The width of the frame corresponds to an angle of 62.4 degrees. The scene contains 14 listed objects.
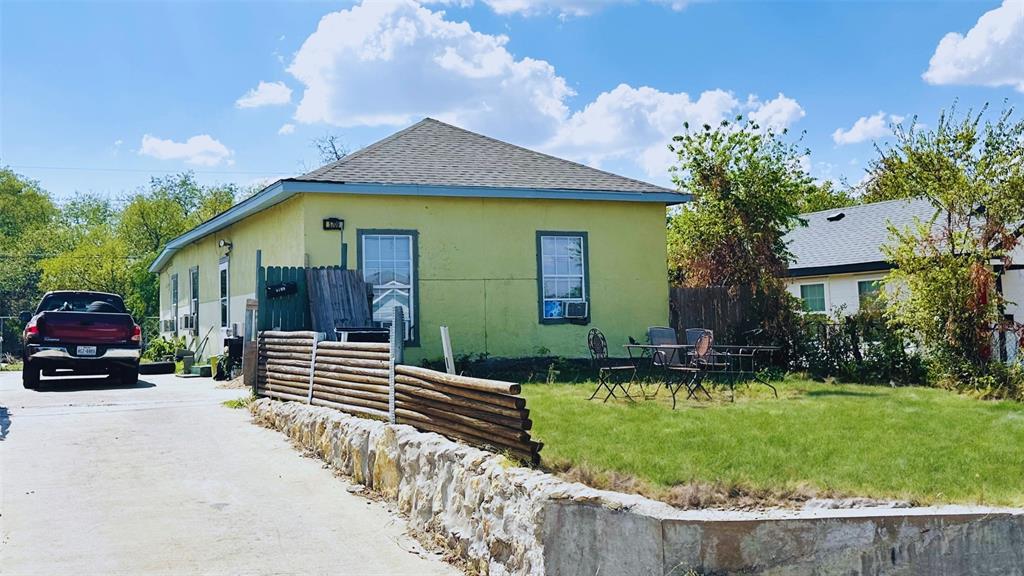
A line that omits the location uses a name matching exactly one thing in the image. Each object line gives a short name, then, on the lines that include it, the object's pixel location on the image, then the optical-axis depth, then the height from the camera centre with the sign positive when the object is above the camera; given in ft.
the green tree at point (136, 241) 129.08 +16.22
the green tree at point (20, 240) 145.89 +18.30
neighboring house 60.90 +4.55
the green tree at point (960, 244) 36.83 +3.19
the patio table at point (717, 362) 36.77 -2.10
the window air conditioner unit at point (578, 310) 47.39 +0.73
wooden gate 37.88 +1.45
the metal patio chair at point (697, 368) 31.76 -1.79
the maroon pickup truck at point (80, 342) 45.93 -0.44
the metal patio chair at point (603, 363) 31.06 -1.62
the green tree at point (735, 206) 50.75 +6.86
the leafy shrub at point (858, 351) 39.81 -1.68
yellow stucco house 43.37 +4.67
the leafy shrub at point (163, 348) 71.46 -1.37
